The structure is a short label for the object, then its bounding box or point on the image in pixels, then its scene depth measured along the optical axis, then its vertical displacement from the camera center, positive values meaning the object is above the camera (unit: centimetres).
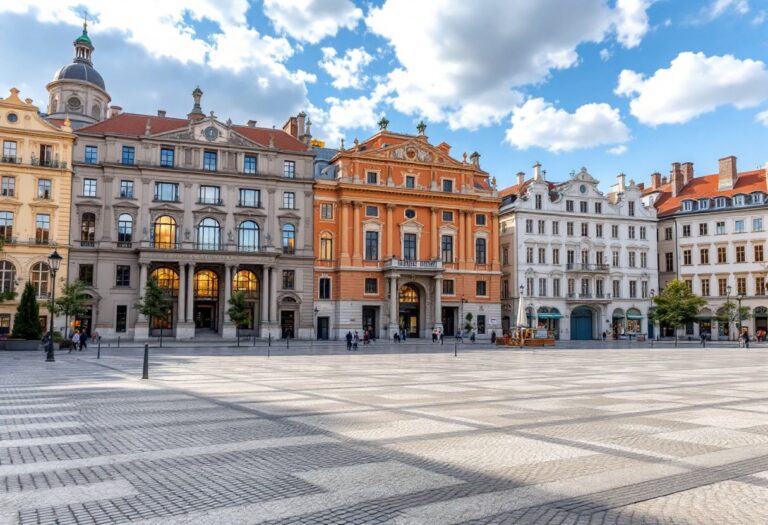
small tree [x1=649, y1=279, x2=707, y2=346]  6550 +101
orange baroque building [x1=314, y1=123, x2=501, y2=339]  6431 +753
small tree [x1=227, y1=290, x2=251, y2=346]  5131 +20
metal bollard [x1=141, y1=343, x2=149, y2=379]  2036 -180
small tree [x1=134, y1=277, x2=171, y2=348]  5062 +88
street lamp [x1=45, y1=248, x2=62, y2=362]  2902 +210
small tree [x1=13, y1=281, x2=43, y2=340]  3944 -54
